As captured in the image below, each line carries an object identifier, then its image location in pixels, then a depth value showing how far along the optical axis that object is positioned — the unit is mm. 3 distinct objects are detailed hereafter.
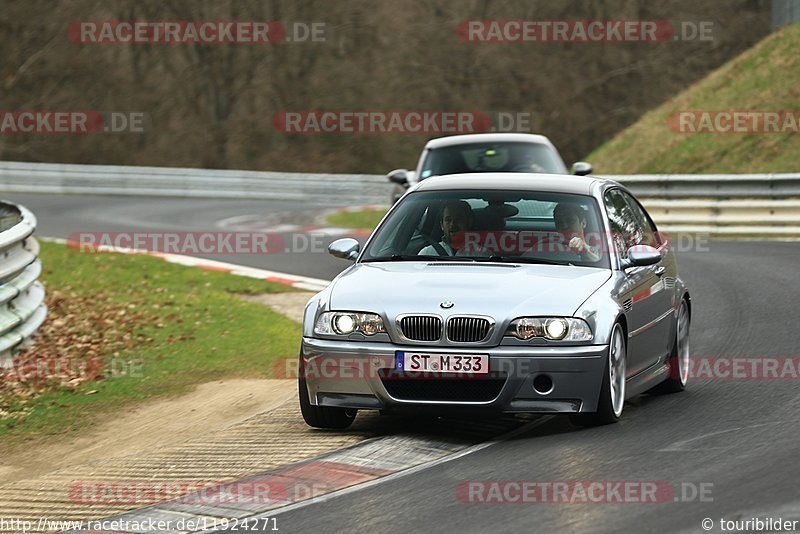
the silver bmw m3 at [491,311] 16125
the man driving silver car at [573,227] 18141
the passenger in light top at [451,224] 18406
